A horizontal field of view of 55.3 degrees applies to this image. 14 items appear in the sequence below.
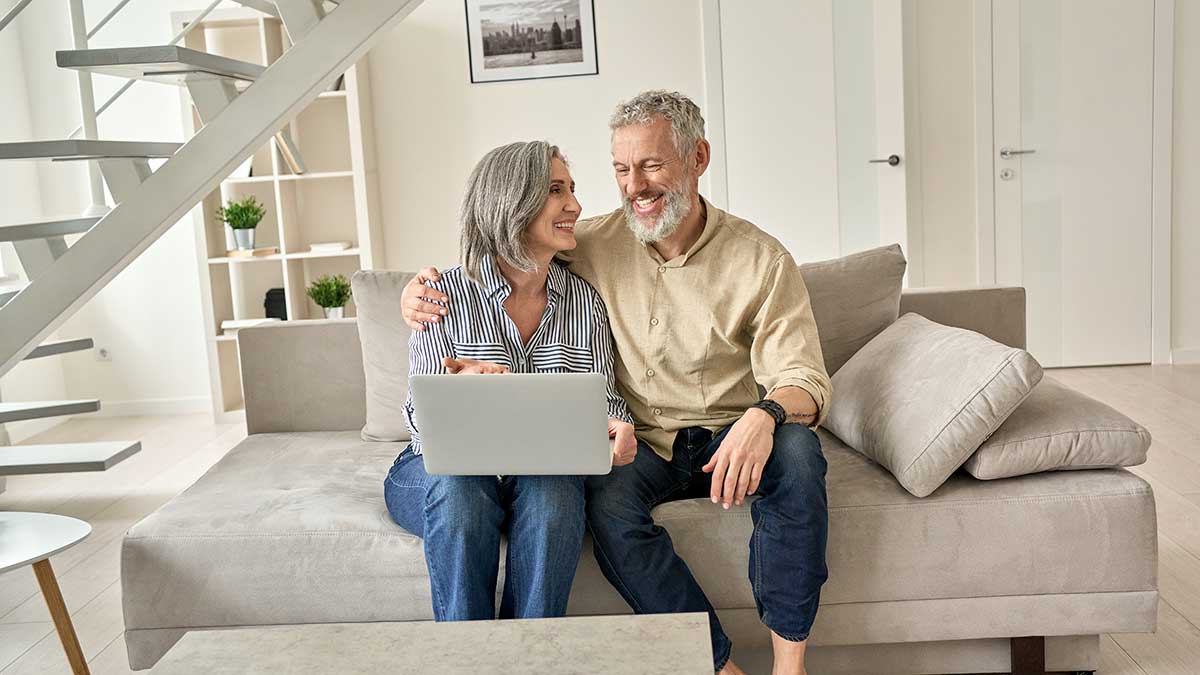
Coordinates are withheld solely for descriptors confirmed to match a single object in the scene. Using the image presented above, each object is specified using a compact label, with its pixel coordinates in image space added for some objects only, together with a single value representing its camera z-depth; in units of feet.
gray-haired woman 6.43
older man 6.57
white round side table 7.06
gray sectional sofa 6.67
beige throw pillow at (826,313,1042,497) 6.70
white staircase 9.41
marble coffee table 4.76
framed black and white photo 16.93
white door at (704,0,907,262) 16.42
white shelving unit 16.46
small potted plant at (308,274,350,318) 16.14
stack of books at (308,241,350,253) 16.78
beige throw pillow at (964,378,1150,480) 6.81
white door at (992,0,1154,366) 16.20
